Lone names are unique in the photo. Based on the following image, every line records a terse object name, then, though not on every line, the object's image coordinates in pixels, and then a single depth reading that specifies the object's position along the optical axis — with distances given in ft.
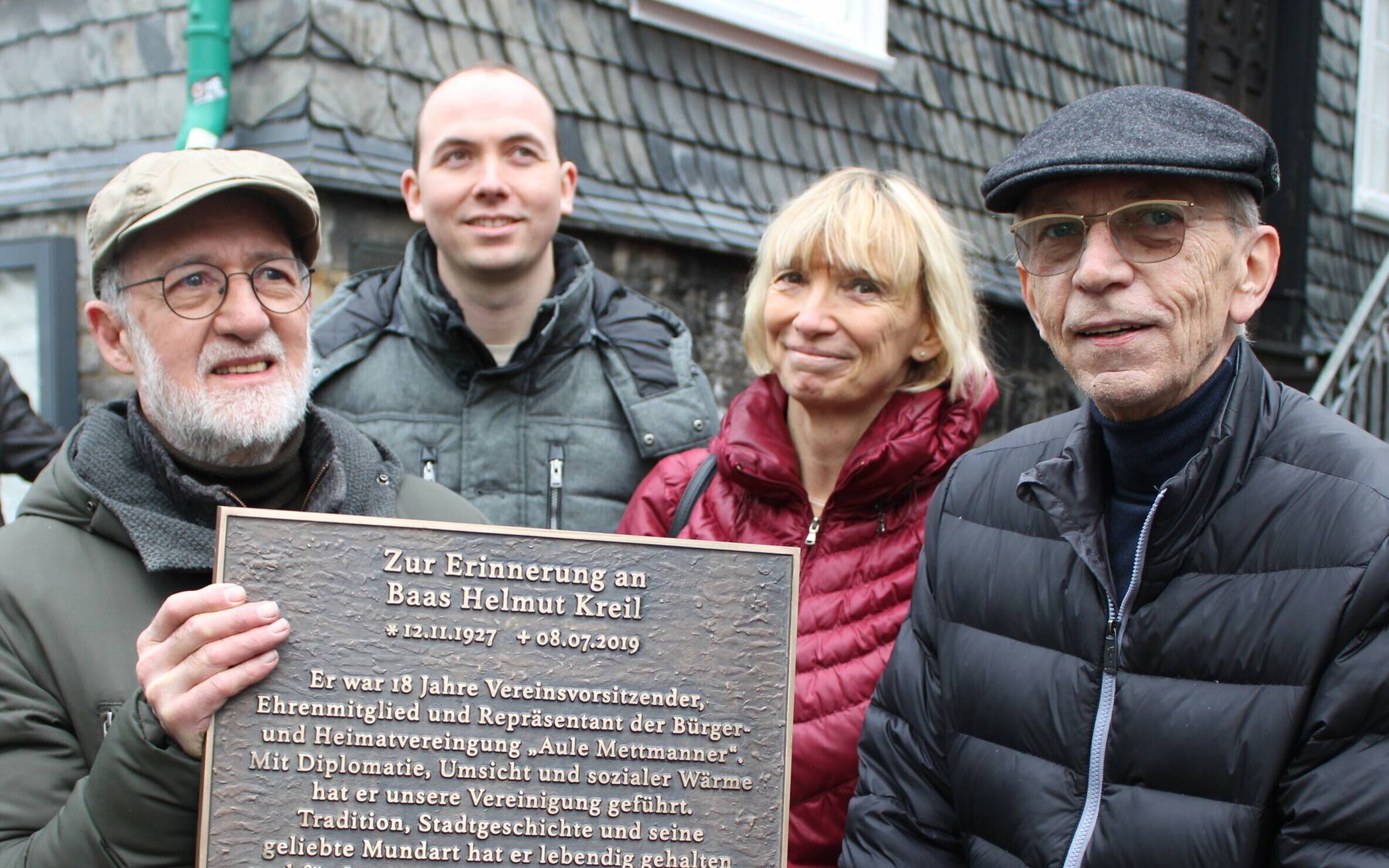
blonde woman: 8.69
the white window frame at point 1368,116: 38.65
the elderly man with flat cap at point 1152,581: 5.83
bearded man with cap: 6.46
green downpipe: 16.90
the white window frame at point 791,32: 21.38
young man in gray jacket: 11.28
